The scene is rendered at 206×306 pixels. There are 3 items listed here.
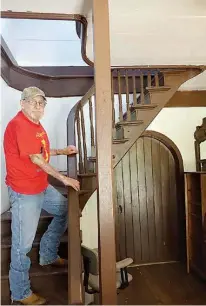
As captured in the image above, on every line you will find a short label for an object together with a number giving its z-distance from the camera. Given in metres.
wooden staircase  2.52
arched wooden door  4.48
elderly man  1.79
